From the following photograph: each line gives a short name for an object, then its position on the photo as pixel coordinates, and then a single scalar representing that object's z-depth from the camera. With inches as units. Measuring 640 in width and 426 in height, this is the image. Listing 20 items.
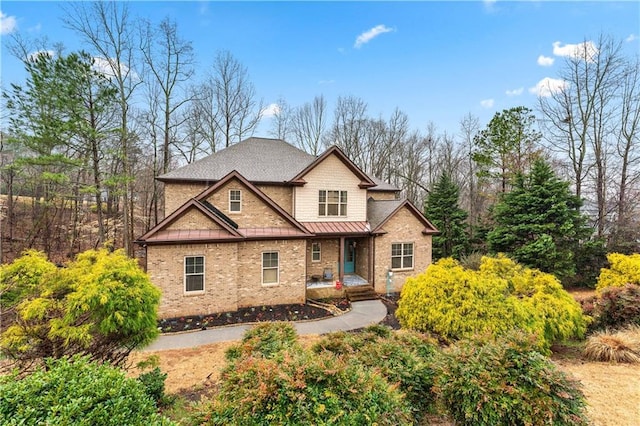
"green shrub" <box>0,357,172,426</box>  106.9
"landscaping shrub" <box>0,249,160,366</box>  188.1
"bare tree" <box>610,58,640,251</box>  708.8
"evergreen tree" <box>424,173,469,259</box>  851.4
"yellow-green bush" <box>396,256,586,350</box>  266.2
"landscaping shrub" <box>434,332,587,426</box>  140.9
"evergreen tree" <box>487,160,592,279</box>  629.0
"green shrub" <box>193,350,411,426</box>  122.8
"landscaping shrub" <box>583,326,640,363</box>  275.0
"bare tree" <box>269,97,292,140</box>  1125.7
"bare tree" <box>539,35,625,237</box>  737.6
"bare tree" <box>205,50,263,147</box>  958.4
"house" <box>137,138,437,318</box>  443.2
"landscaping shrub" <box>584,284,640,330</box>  335.3
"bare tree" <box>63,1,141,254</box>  645.3
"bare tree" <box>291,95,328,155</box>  1138.0
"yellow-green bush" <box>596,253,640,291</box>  434.3
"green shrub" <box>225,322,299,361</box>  199.8
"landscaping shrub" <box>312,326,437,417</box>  173.8
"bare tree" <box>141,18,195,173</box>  773.9
